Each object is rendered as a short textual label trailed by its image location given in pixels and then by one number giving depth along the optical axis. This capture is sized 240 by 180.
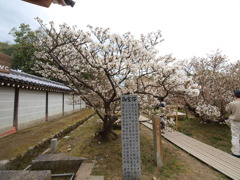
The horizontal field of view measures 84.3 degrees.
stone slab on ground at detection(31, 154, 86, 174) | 3.41
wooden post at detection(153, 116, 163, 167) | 3.58
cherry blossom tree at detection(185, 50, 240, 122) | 6.34
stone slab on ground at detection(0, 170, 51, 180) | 2.46
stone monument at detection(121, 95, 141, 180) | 2.98
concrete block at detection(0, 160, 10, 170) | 3.13
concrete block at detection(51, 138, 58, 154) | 4.35
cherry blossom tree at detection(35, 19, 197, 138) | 3.42
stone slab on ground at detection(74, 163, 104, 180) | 2.98
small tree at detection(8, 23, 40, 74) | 16.47
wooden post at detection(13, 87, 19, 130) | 6.34
